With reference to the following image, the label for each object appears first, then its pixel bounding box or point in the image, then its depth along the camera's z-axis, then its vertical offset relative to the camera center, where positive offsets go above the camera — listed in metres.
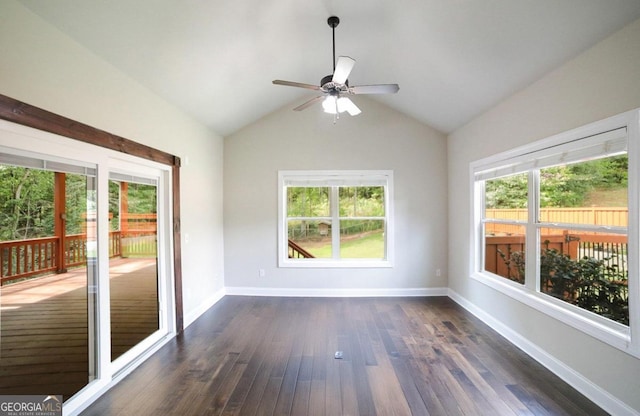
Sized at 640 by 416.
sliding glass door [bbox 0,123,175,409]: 1.68 -0.43
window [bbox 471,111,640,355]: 1.94 -0.18
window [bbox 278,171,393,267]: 4.60 -0.20
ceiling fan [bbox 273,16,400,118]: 2.13 +1.04
